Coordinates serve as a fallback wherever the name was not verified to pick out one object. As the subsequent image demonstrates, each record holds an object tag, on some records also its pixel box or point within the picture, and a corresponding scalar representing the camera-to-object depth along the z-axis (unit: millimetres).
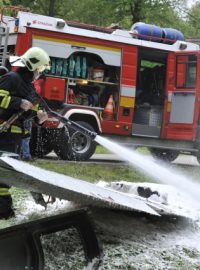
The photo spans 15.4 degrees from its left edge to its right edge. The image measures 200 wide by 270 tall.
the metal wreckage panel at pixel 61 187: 4190
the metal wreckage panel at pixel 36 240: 4366
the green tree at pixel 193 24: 36968
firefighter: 6286
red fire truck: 13813
